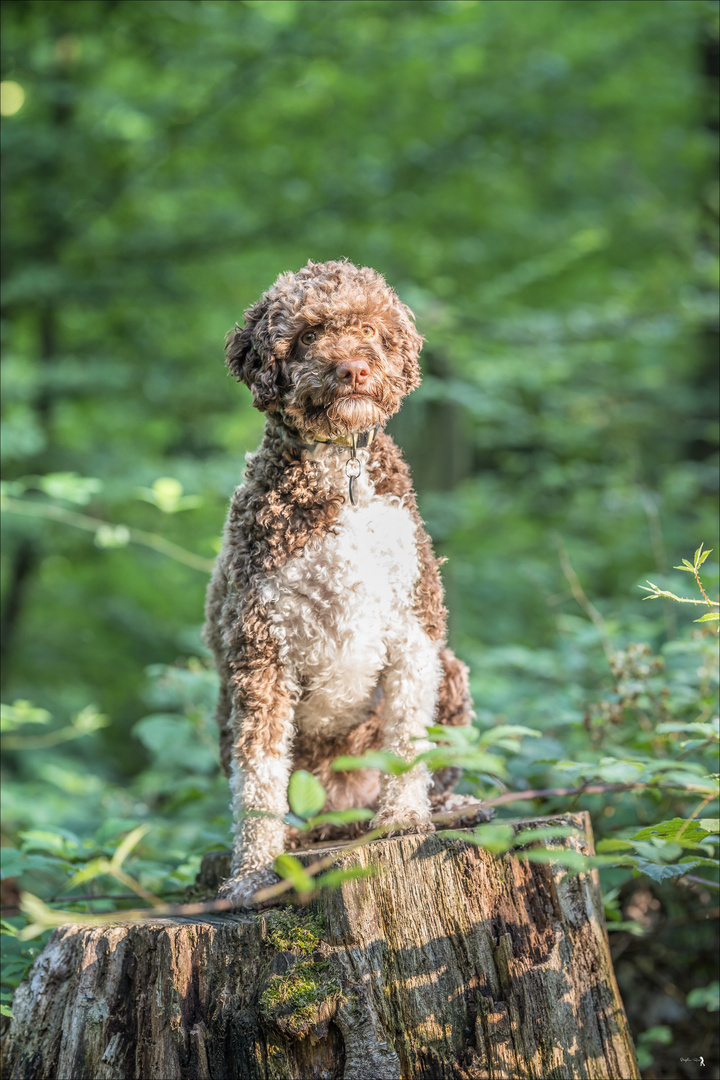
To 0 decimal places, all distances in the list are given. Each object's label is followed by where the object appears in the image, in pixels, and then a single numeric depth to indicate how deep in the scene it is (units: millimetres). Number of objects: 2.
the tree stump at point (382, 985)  2459
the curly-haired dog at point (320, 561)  2775
